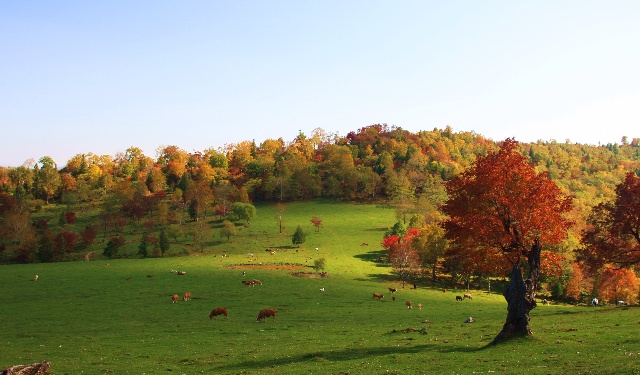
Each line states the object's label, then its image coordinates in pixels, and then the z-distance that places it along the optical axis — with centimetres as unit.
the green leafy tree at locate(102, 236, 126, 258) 9986
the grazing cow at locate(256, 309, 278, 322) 4050
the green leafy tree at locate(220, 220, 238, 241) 11406
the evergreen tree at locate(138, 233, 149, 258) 10081
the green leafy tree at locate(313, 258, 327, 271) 7914
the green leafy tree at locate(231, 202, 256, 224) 12900
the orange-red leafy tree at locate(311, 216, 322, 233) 12609
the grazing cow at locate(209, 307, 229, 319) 4197
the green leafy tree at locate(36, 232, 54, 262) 9819
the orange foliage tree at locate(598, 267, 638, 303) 7175
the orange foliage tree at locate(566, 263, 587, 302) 7770
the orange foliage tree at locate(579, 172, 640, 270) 4031
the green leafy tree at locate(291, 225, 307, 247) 10888
